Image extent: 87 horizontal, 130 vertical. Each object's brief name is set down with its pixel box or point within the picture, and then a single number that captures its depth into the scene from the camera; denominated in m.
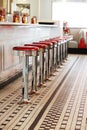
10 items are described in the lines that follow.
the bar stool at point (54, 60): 6.96
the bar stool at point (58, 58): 8.24
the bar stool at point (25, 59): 4.55
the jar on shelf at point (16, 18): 6.62
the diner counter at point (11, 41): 5.40
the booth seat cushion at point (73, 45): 12.58
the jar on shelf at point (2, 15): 5.74
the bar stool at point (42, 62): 5.55
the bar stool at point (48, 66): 6.27
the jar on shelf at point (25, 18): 7.08
